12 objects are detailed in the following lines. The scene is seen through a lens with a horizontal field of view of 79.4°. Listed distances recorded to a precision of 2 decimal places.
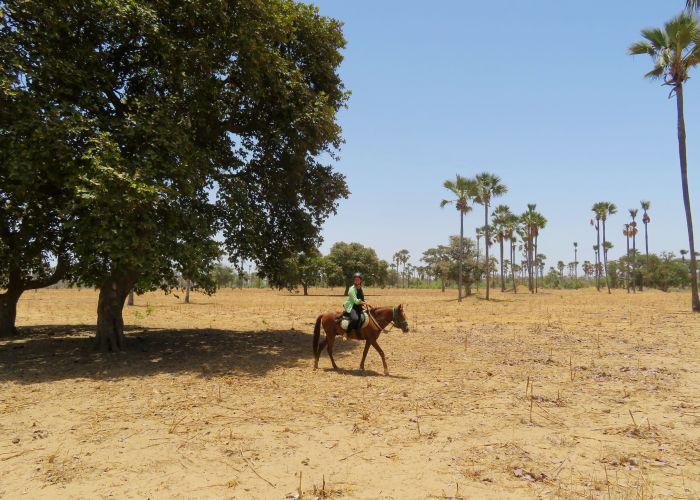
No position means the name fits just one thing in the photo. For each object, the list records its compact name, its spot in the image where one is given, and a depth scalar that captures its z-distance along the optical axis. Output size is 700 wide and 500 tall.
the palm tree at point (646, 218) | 81.54
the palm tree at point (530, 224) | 74.38
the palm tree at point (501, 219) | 71.94
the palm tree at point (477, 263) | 63.96
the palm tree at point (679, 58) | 25.38
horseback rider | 11.59
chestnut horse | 11.38
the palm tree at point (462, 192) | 51.69
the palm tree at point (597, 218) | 79.72
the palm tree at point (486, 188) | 52.72
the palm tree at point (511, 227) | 74.00
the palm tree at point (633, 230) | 83.45
